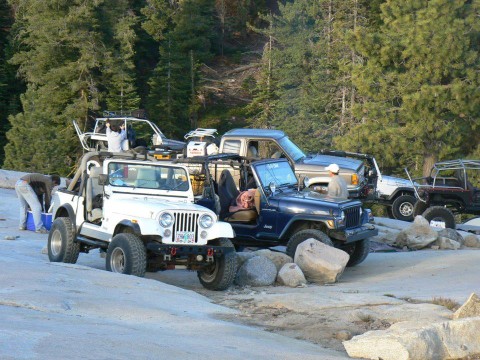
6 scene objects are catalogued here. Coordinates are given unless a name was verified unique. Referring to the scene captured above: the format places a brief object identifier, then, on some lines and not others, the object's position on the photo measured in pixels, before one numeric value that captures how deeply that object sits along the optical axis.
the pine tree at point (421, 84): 37.25
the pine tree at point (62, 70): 47.28
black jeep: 24.38
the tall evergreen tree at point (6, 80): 53.91
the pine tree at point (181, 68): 54.34
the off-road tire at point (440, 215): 22.69
